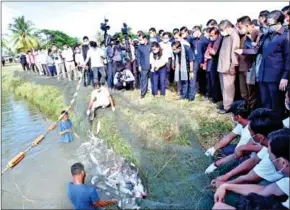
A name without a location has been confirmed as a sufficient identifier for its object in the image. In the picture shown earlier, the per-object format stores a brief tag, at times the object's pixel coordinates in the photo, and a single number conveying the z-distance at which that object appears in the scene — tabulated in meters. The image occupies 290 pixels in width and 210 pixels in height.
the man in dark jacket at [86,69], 7.42
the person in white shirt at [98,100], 5.53
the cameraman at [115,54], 6.39
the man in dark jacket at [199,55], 4.82
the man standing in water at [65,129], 5.28
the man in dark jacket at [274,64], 3.07
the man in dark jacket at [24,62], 14.78
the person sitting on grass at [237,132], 2.66
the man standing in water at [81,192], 2.49
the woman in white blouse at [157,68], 5.36
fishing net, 2.67
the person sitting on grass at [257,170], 2.07
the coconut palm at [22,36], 24.69
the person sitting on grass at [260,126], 2.32
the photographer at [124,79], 6.30
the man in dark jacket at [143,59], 5.59
